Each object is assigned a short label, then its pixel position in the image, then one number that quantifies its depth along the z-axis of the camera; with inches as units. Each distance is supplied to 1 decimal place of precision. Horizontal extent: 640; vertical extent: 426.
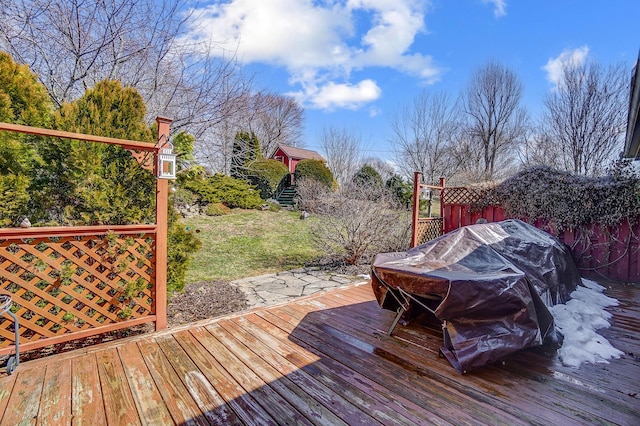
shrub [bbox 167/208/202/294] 128.8
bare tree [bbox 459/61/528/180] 500.7
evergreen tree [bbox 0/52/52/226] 93.6
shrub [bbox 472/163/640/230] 188.1
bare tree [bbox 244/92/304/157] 823.6
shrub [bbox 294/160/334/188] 497.0
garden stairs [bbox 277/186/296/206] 500.1
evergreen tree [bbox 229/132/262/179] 320.7
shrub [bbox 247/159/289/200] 505.7
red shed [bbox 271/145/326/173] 832.3
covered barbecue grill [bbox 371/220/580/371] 82.7
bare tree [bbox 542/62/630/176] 368.5
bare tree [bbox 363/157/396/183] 581.2
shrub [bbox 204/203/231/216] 385.7
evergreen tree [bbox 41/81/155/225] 104.4
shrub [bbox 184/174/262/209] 399.9
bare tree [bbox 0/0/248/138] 161.9
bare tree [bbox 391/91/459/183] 450.0
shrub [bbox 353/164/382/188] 464.1
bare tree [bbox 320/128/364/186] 670.5
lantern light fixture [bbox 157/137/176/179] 100.7
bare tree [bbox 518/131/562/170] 414.3
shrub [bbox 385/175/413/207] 436.0
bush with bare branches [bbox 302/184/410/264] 234.7
